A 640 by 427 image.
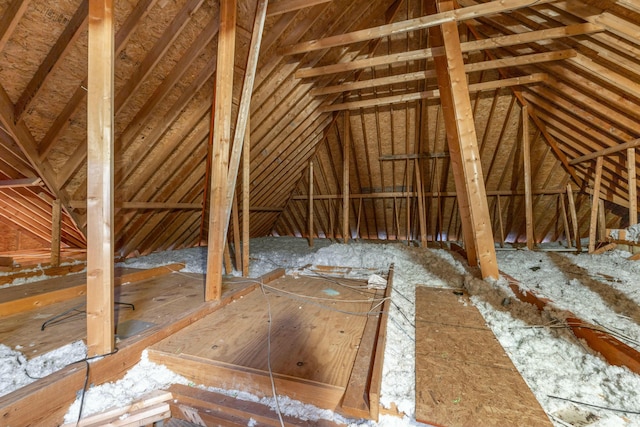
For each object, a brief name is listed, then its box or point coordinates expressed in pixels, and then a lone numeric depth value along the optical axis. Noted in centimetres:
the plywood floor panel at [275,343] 151
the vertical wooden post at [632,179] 415
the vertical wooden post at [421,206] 652
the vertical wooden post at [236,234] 358
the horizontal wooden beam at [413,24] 291
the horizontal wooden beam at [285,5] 287
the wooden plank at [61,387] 115
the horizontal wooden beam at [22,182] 347
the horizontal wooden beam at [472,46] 304
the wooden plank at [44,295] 232
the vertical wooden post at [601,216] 560
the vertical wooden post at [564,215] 645
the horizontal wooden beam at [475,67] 359
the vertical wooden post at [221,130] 238
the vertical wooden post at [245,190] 341
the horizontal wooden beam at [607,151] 396
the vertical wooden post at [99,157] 142
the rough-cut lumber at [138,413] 125
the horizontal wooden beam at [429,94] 440
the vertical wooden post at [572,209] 607
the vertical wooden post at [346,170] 621
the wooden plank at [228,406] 127
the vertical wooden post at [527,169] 522
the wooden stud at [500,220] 698
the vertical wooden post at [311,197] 695
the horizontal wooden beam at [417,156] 678
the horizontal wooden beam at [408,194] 658
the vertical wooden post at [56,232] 379
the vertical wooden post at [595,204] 495
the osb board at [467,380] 122
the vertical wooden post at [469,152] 291
